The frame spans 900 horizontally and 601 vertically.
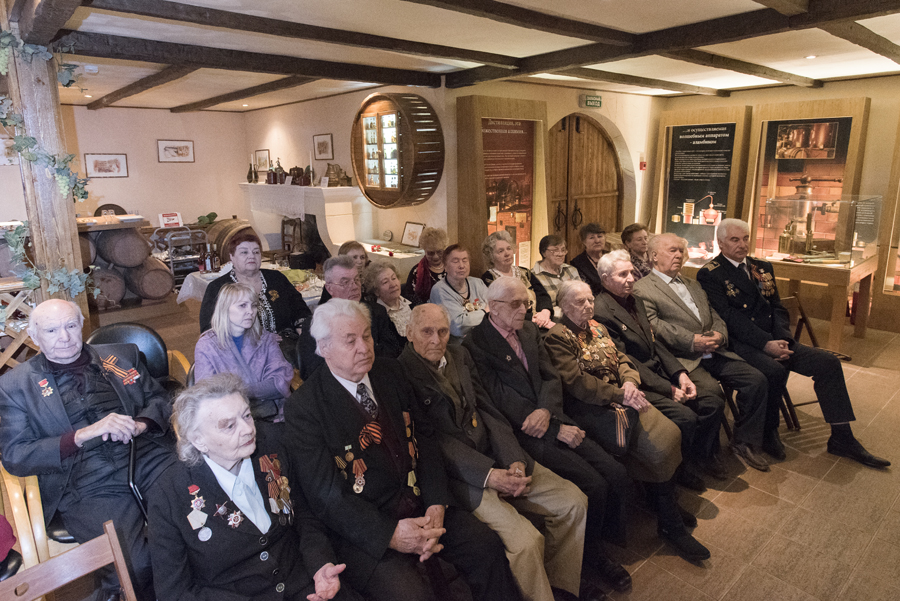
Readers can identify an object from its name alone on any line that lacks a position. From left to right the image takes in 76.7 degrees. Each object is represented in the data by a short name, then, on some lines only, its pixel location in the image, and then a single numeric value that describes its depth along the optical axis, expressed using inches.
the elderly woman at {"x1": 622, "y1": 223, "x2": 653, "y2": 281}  183.9
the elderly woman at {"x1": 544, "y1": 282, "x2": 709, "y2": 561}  111.0
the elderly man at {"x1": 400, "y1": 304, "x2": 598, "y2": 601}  88.9
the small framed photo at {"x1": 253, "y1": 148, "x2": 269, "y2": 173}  392.8
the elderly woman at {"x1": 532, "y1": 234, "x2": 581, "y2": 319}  168.2
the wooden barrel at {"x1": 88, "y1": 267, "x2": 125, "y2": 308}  257.4
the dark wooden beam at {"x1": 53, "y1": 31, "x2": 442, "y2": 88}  145.3
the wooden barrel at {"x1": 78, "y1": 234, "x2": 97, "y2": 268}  250.5
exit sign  262.6
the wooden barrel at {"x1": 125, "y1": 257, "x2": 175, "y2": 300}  266.7
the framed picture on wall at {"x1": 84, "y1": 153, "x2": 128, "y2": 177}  376.2
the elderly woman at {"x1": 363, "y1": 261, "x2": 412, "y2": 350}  136.6
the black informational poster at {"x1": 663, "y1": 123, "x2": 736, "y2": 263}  267.4
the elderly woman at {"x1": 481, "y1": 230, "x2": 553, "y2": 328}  161.6
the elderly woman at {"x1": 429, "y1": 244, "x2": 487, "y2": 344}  144.7
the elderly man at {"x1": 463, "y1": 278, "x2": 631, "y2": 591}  103.1
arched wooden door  275.1
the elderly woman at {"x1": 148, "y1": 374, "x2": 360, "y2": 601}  69.2
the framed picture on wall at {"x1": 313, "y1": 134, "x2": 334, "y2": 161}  301.9
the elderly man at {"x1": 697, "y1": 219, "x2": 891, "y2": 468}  142.6
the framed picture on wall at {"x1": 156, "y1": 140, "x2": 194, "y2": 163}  401.4
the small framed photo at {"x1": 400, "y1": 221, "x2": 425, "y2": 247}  239.8
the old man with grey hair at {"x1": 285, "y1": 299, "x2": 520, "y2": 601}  79.9
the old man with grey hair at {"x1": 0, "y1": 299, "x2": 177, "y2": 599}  86.7
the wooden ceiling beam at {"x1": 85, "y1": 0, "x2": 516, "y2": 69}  113.3
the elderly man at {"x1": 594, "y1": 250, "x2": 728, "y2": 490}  129.0
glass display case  210.2
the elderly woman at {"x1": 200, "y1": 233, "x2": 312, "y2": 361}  130.0
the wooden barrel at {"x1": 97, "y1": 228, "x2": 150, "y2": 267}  258.5
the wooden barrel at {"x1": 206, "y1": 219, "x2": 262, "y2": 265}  345.5
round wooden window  206.8
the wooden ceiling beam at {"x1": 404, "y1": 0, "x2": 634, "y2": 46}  111.8
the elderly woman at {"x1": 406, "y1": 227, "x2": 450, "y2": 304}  161.2
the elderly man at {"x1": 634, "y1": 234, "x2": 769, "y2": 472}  138.9
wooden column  129.3
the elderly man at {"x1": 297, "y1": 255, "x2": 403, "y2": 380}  130.6
